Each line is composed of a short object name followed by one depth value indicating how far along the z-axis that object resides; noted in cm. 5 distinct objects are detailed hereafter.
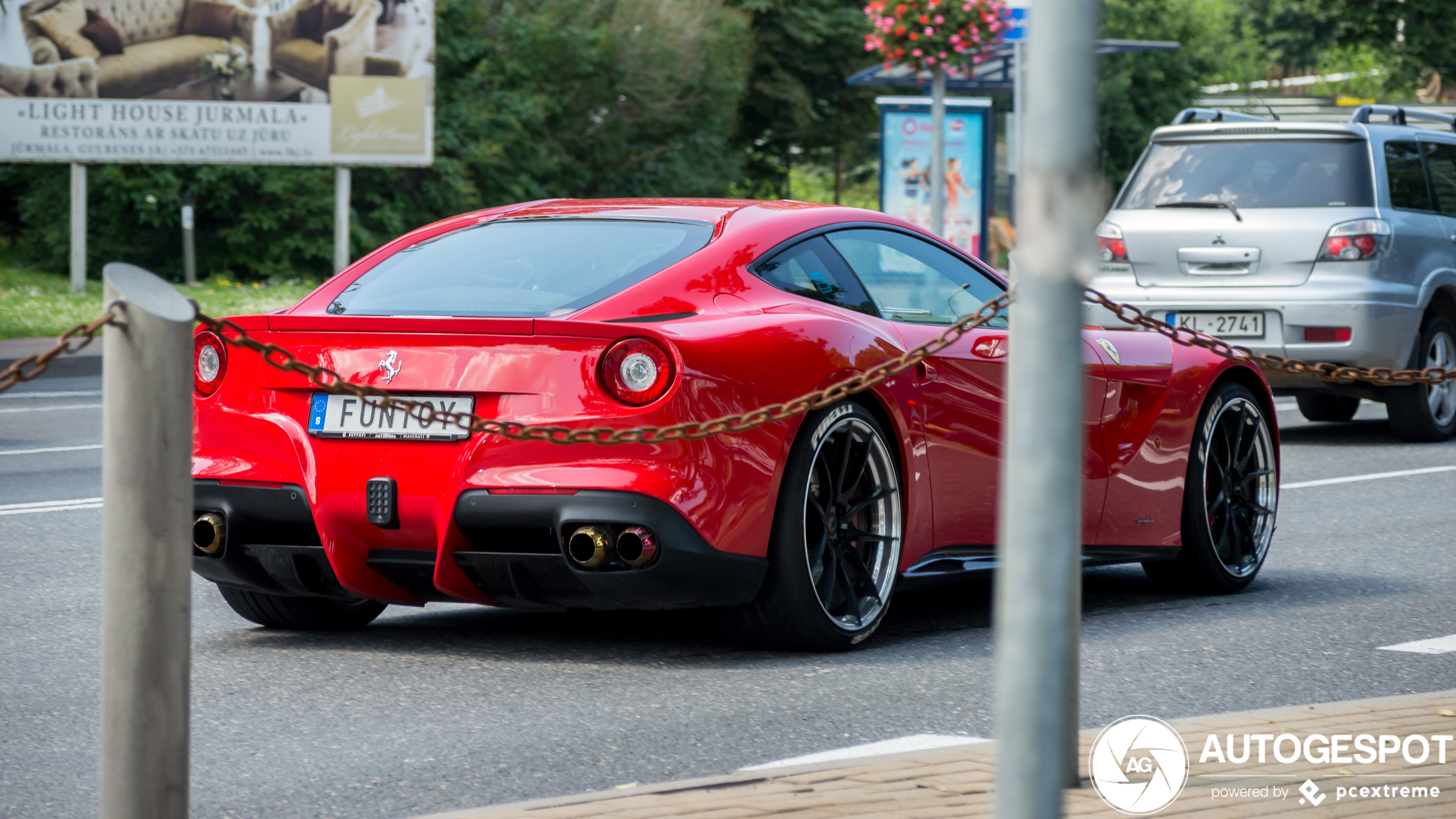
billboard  4719
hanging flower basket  4112
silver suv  2298
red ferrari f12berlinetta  985
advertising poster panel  4662
